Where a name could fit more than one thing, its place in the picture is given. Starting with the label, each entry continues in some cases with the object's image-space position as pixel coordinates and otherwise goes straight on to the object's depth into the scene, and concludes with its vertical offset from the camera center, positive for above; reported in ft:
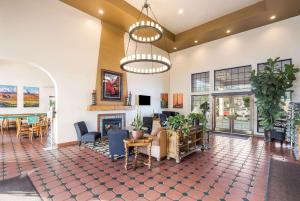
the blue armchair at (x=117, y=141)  12.96 -3.38
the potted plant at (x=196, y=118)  16.48 -1.69
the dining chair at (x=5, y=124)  27.04 -4.29
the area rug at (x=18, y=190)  8.06 -5.16
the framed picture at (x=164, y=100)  33.99 +0.53
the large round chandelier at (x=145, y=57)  13.82 +4.23
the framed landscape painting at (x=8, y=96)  27.50 +0.93
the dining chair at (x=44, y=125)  22.26 -3.49
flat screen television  28.69 +0.44
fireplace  22.21 -3.09
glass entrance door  25.55 -1.90
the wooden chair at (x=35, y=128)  20.47 -3.73
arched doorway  27.87 +1.96
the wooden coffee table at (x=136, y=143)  11.66 -3.17
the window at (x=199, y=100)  30.17 +0.56
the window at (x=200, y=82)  30.41 +4.34
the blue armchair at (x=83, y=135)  16.85 -3.77
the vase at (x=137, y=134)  11.82 -2.51
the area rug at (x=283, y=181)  8.55 -5.25
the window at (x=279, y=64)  22.03 +6.02
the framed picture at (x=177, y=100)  33.86 +0.57
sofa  13.43 -3.87
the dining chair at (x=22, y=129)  20.24 -3.80
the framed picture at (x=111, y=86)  22.63 +2.55
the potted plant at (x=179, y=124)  13.77 -1.98
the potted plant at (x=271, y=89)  19.03 +1.84
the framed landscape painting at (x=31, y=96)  30.14 +1.01
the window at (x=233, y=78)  25.80 +4.46
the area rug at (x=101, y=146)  15.59 -5.20
